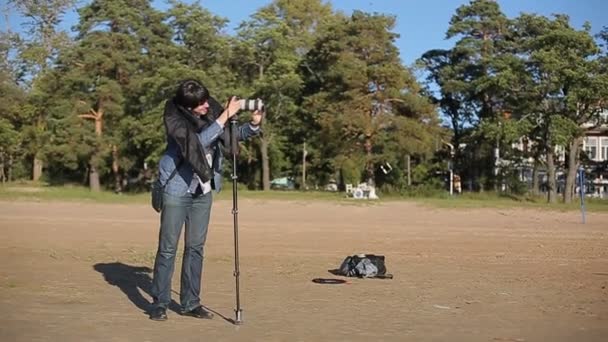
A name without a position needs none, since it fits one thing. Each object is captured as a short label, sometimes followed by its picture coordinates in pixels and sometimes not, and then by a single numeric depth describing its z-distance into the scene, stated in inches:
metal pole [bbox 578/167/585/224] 1125.4
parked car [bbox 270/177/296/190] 2282.7
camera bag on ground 356.2
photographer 245.8
